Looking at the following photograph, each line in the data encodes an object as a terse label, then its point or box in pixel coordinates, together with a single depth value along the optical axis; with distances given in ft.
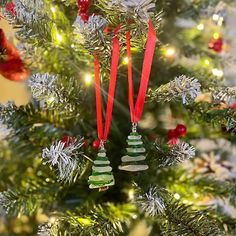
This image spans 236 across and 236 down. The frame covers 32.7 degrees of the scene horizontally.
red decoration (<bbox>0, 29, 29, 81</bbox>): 1.98
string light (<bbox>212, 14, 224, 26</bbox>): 2.17
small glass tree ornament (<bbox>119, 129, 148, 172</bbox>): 1.49
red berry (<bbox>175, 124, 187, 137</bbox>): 1.90
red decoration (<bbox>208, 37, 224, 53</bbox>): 2.24
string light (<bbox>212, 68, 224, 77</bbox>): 2.23
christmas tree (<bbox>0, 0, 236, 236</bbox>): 1.53
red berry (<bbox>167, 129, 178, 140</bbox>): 1.91
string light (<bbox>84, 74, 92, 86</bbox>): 1.96
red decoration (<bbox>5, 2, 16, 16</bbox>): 1.61
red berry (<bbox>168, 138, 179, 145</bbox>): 1.75
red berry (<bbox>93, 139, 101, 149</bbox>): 1.74
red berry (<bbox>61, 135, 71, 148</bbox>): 1.58
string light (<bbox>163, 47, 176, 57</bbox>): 2.03
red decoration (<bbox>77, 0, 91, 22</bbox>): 1.58
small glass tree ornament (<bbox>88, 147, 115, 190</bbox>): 1.49
